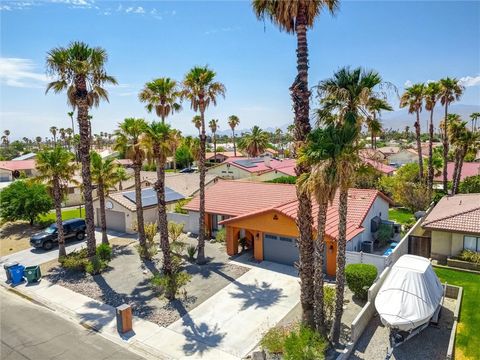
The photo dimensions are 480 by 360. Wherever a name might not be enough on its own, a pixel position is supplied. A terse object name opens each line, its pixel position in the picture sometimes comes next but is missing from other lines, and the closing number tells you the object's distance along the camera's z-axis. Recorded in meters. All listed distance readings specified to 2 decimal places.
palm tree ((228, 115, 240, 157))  89.31
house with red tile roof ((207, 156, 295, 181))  50.22
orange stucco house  21.92
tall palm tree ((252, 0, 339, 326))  13.34
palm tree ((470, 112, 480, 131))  39.25
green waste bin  21.05
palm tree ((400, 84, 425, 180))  36.94
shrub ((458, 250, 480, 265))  21.20
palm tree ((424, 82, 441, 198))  36.78
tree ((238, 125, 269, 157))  75.88
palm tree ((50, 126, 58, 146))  131.75
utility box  15.33
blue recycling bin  21.09
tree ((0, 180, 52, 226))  31.98
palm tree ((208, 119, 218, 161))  88.62
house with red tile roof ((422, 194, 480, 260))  21.66
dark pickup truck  26.89
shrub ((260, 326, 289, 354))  12.99
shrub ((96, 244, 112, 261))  24.08
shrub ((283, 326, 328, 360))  11.82
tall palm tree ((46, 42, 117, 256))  21.48
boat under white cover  13.74
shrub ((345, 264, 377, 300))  17.14
